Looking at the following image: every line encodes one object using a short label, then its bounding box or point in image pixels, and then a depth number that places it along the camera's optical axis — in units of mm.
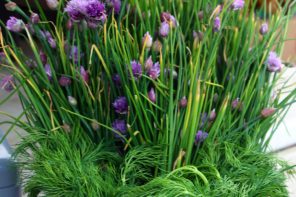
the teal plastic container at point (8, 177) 1073
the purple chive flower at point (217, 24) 1061
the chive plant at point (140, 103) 1015
